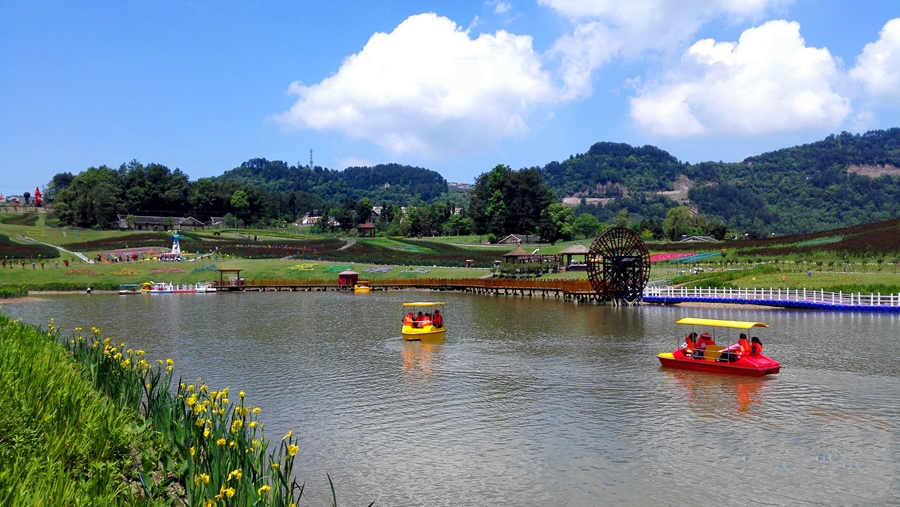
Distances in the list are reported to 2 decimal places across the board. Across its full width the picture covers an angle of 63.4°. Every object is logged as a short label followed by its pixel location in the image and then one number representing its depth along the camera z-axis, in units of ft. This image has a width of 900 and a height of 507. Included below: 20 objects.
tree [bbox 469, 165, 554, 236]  514.68
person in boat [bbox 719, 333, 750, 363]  104.30
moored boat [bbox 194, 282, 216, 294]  282.56
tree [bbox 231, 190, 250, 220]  613.93
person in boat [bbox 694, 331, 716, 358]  107.45
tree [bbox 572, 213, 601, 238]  595.06
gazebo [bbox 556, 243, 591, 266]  292.34
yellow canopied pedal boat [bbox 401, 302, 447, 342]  139.74
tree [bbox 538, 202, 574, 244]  500.74
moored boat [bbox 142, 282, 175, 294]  278.87
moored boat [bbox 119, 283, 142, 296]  278.46
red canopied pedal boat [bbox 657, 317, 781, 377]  101.71
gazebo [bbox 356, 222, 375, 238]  582.35
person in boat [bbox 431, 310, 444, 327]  143.21
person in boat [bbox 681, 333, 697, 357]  107.76
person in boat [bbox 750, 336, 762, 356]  104.70
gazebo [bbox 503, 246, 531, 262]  316.81
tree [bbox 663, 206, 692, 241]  525.34
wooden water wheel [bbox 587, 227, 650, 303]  221.05
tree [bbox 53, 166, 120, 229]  521.24
